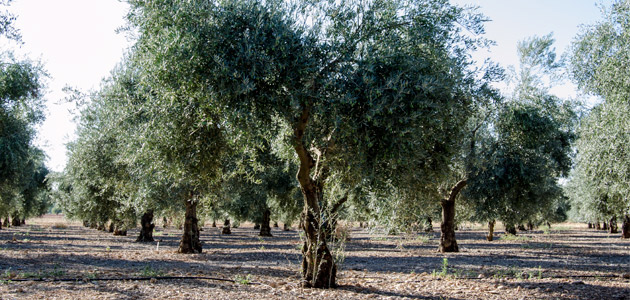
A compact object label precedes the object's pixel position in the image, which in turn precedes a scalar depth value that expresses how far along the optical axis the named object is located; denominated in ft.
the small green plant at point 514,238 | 127.93
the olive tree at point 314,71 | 31.07
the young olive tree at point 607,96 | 45.80
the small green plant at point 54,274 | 42.42
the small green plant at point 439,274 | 46.33
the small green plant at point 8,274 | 40.12
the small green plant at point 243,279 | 40.75
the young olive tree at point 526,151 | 72.13
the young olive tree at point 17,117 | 65.10
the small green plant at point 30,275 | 40.19
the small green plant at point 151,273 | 43.32
